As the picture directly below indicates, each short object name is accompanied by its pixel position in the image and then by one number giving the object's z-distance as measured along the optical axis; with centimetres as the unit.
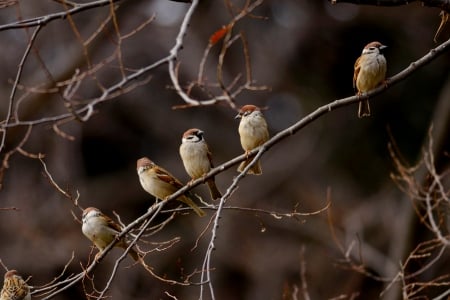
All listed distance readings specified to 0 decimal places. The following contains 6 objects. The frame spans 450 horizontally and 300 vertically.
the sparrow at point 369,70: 1216
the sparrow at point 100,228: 1295
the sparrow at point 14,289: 1231
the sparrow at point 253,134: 1273
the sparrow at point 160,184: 1324
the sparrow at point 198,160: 1286
